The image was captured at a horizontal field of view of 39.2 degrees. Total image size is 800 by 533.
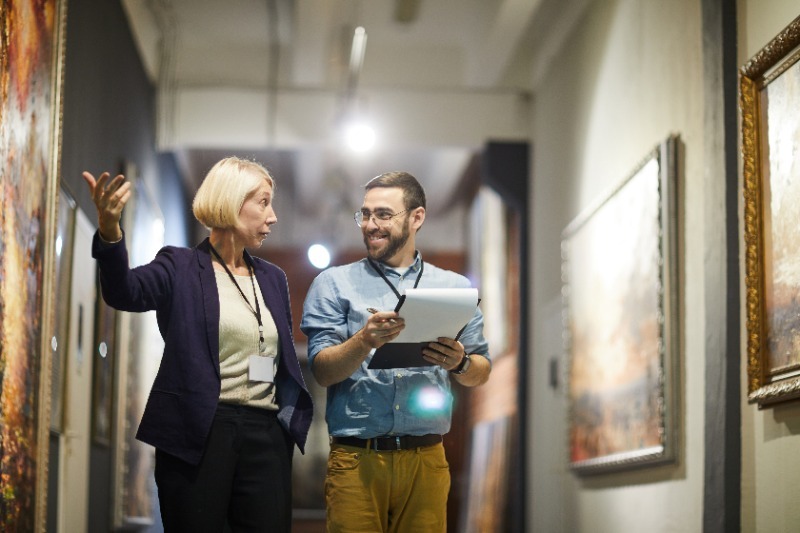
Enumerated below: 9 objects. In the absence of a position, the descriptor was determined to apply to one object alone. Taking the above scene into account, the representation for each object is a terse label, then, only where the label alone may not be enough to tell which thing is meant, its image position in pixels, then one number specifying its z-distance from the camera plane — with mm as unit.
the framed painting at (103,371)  6117
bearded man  3230
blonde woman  2930
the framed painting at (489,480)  8664
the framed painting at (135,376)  6762
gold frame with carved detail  3941
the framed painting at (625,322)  5215
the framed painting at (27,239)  3740
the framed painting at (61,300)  4961
